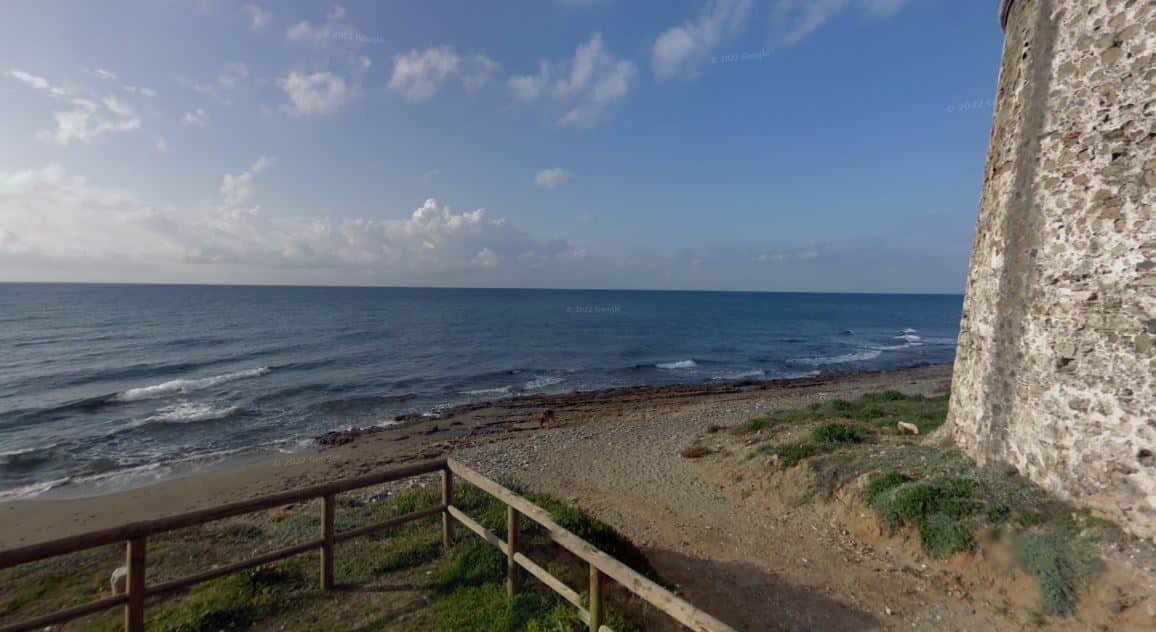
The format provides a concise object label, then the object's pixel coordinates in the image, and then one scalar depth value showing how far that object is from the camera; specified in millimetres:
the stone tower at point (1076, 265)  6297
